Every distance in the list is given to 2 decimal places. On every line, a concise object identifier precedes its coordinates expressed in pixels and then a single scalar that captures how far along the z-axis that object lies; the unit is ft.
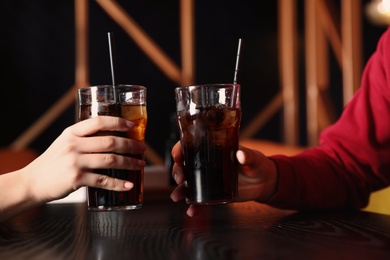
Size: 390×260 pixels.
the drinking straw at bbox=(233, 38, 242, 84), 3.33
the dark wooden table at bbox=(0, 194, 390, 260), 2.17
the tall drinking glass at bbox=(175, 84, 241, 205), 3.04
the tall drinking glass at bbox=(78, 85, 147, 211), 3.01
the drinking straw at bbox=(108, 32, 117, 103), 3.21
